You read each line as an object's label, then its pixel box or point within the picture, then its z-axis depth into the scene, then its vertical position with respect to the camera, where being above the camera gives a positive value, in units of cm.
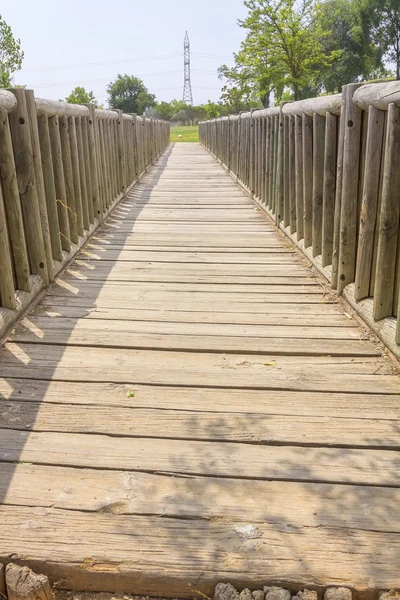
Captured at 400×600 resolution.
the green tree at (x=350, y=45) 4769 +652
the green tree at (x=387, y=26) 4675 +797
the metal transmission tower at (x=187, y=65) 10278 +1150
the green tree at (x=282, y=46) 3603 +503
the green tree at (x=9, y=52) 3756 +528
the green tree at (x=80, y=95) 5017 +327
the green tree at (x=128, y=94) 8650 +547
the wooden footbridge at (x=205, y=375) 178 -123
